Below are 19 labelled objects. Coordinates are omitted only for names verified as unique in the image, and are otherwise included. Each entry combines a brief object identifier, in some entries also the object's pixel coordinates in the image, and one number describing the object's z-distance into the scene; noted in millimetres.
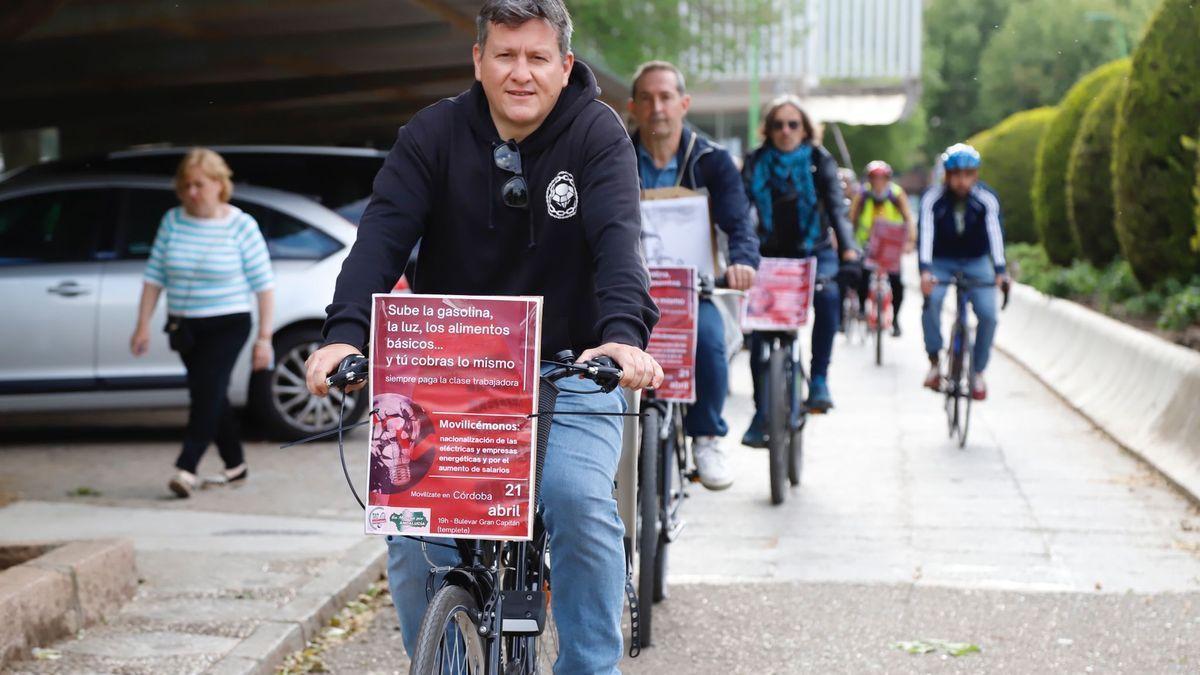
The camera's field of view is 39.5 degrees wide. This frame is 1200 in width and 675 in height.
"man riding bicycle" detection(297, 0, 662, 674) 3596
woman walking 8602
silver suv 10070
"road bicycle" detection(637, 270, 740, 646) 5773
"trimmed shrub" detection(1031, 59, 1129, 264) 21219
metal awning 9984
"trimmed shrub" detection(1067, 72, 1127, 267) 18031
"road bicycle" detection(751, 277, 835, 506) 8305
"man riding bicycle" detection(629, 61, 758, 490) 6723
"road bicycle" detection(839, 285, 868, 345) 19031
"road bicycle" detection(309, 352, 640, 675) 3279
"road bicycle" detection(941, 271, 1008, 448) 10875
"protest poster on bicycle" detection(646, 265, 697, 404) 6145
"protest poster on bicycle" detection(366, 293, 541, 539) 3211
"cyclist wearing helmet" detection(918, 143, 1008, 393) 10922
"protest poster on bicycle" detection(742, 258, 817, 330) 8375
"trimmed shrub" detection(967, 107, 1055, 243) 29672
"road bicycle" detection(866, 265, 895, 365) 16344
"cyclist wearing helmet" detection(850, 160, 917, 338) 16891
